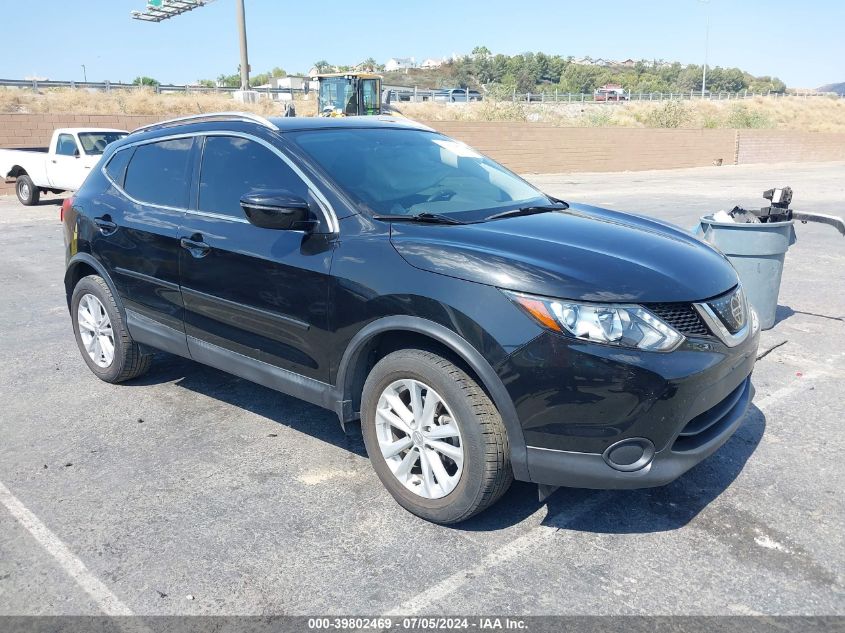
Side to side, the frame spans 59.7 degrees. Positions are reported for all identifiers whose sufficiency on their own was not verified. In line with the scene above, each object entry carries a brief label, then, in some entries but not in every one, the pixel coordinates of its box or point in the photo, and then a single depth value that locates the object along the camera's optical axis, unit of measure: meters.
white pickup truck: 15.31
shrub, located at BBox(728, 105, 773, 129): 50.00
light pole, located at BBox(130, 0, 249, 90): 44.84
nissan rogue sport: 2.88
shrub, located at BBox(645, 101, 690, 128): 43.44
